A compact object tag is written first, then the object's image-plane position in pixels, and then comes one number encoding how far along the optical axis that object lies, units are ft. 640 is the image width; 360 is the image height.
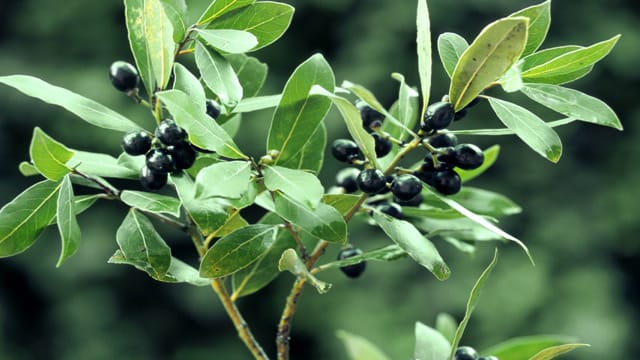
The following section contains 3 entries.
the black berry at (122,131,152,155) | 3.88
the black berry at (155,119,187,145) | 3.83
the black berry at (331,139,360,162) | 3.93
